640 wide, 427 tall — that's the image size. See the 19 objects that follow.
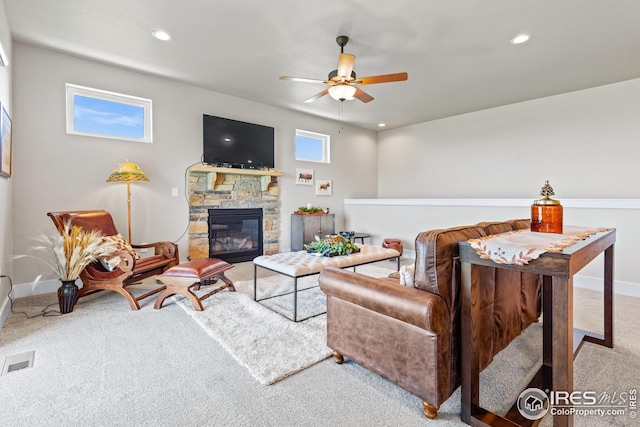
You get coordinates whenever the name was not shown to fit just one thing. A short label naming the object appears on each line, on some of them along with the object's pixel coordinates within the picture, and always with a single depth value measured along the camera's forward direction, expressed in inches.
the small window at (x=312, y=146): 231.5
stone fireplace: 178.9
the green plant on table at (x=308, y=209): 220.4
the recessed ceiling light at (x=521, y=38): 119.2
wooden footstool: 112.3
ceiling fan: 114.4
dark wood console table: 46.4
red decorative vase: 65.4
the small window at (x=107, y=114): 143.3
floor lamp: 138.5
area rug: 76.5
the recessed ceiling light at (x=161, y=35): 118.3
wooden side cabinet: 212.7
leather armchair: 115.2
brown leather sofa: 56.0
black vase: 109.7
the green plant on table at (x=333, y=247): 125.9
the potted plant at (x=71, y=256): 110.3
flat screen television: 181.0
